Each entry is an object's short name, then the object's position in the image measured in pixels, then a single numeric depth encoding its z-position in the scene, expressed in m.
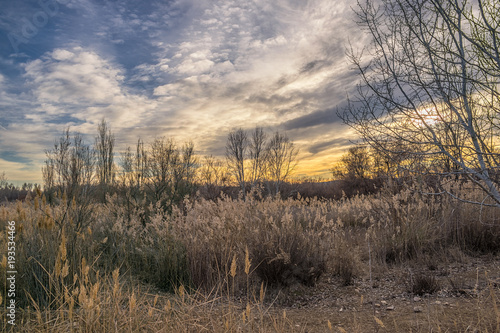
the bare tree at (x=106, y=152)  23.00
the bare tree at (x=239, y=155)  21.41
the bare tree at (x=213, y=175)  21.15
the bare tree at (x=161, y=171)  8.97
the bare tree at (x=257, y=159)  21.75
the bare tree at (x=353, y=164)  19.22
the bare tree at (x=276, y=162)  22.20
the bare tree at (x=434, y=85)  3.88
